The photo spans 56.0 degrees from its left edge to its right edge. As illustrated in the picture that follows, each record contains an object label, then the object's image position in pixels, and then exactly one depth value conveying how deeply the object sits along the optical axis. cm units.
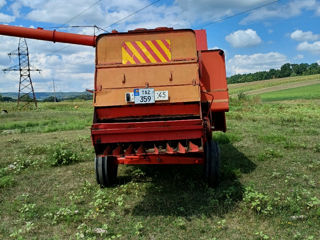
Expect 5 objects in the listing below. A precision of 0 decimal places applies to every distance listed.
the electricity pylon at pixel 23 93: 4038
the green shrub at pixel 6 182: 593
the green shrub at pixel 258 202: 426
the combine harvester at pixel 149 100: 461
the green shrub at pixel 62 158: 752
